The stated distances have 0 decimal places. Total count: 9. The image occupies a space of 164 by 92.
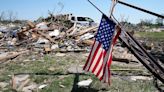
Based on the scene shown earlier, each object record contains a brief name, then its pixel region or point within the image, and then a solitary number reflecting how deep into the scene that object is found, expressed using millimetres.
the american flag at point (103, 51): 3489
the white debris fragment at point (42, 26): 9941
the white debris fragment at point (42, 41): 8644
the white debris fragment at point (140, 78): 4815
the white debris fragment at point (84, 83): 4331
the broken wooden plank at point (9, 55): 6703
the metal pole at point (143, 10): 3106
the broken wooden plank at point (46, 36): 8690
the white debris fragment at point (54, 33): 9350
